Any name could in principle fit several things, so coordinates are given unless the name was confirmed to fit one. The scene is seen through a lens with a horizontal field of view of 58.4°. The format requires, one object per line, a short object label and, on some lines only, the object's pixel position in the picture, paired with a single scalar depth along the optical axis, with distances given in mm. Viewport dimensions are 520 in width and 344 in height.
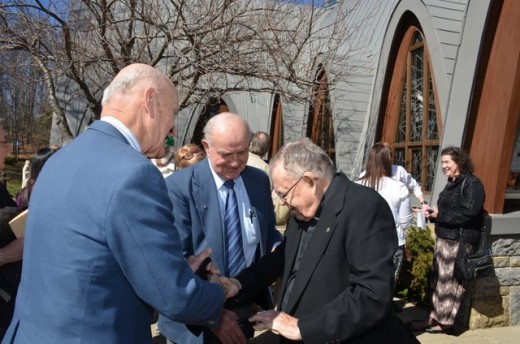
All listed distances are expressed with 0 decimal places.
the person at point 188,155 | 4352
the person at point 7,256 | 2717
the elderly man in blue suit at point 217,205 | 2668
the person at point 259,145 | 5441
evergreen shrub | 5891
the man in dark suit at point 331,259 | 1959
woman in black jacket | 4586
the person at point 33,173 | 3840
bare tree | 7301
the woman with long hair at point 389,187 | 5027
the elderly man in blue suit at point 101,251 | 1434
